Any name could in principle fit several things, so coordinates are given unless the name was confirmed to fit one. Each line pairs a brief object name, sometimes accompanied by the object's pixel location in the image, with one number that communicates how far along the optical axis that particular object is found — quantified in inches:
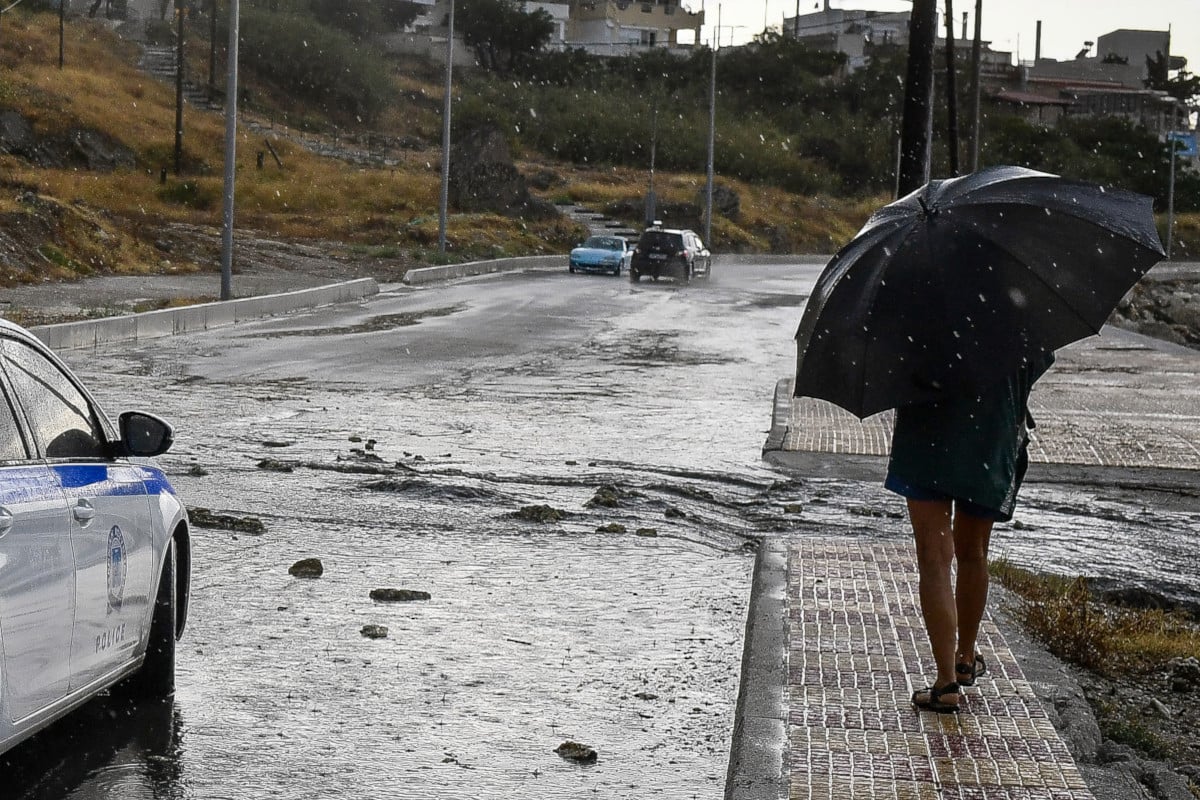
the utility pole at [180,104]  2503.7
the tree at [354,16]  4906.5
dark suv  1915.6
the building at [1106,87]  5068.9
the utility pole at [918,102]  703.7
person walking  229.1
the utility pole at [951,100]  814.5
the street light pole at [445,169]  1923.0
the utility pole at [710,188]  2847.0
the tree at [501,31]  4869.6
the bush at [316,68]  3971.5
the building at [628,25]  5738.2
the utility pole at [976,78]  2020.2
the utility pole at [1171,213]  3737.7
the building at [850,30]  5575.8
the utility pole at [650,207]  2827.3
